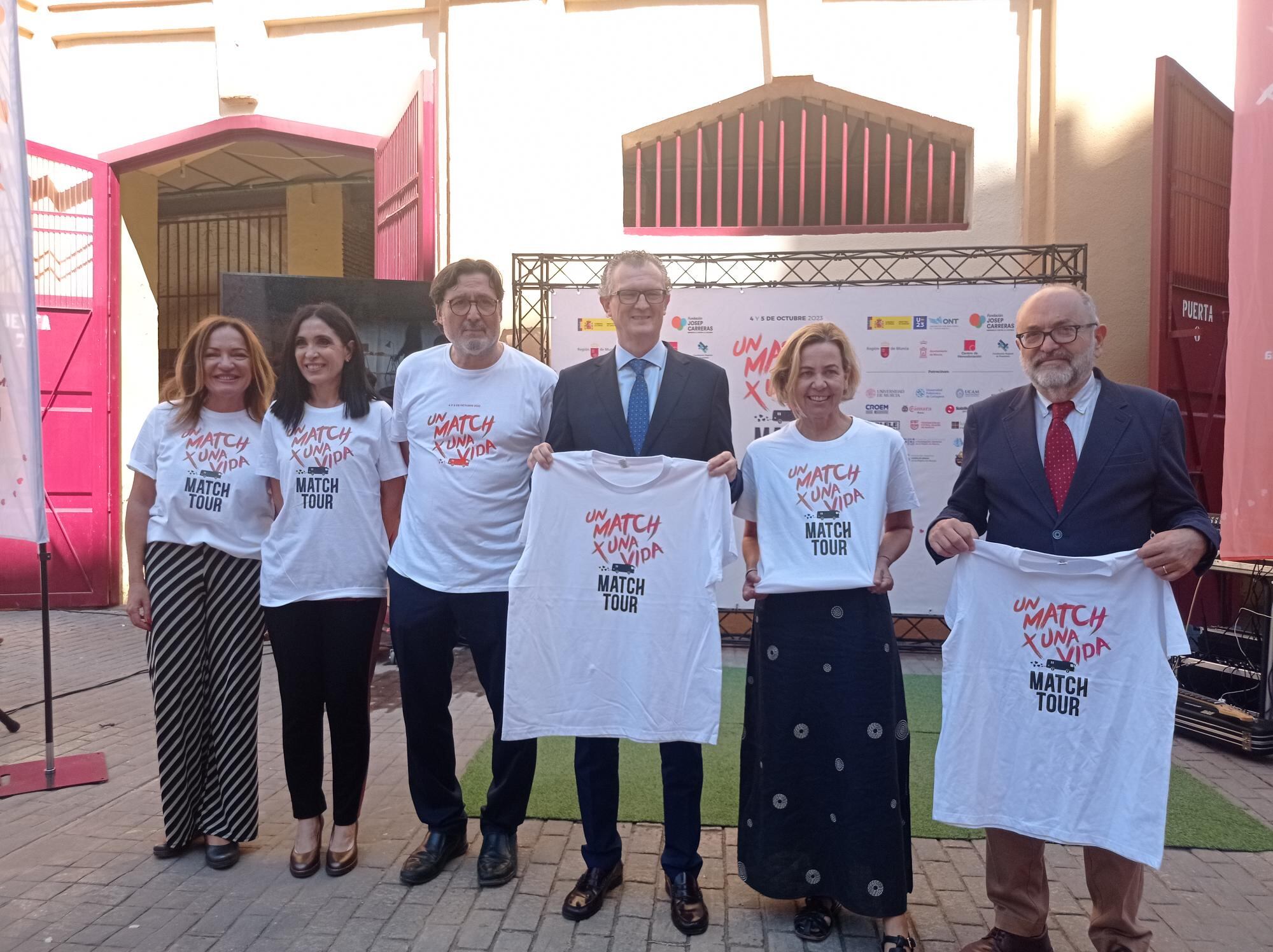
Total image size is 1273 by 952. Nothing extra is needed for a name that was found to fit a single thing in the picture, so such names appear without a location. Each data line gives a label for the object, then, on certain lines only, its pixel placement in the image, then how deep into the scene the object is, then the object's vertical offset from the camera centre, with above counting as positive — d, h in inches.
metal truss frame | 274.2 +52.2
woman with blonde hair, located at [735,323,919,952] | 113.1 -28.2
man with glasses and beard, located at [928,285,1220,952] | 103.2 -5.9
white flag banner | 159.2 +15.7
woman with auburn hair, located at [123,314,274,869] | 136.8 -22.1
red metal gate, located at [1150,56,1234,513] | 257.0 +51.7
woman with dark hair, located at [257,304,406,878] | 131.0 -16.7
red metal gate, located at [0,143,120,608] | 340.2 +19.9
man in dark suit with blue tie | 120.6 +1.4
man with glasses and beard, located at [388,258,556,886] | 127.3 -12.4
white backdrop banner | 270.2 +26.6
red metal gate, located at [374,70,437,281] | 287.7 +79.0
